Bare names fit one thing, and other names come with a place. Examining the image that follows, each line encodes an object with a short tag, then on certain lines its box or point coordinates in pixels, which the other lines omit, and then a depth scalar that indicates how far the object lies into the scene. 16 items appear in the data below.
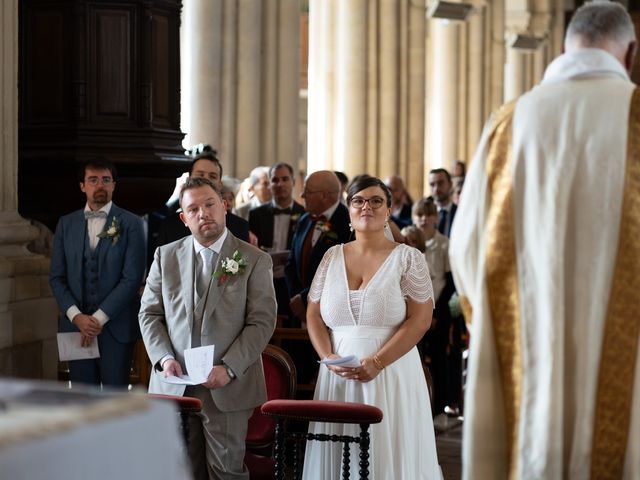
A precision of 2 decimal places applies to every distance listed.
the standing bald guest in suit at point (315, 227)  7.93
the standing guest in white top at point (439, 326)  9.73
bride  5.87
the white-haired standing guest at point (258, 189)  10.71
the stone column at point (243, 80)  12.98
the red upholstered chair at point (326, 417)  5.22
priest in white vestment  3.94
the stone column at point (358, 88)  18.14
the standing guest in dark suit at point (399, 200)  12.88
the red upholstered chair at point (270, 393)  5.95
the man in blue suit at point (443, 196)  12.17
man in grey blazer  5.57
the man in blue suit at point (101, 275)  6.67
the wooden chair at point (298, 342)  6.96
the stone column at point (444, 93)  23.45
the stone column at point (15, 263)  6.85
